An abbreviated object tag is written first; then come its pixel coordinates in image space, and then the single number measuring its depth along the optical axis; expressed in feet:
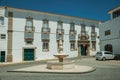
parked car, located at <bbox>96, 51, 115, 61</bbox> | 44.47
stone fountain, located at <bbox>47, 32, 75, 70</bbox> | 26.39
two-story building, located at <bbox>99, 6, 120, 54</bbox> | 48.40
